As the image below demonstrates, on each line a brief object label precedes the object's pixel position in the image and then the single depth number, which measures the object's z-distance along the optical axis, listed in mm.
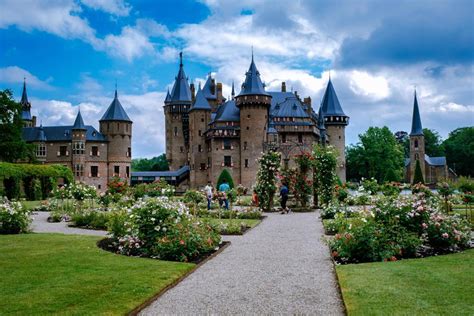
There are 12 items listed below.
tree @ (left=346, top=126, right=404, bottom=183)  70875
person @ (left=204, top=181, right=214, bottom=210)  25750
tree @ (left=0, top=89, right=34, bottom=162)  46438
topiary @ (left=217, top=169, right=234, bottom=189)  50203
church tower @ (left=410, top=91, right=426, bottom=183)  83562
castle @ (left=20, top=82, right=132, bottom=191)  59125
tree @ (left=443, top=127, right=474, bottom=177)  87125
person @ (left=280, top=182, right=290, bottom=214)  24594
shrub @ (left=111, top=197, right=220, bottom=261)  11164
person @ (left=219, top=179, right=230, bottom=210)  25062
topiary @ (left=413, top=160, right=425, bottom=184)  53500
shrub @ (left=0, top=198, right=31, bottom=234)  16641
